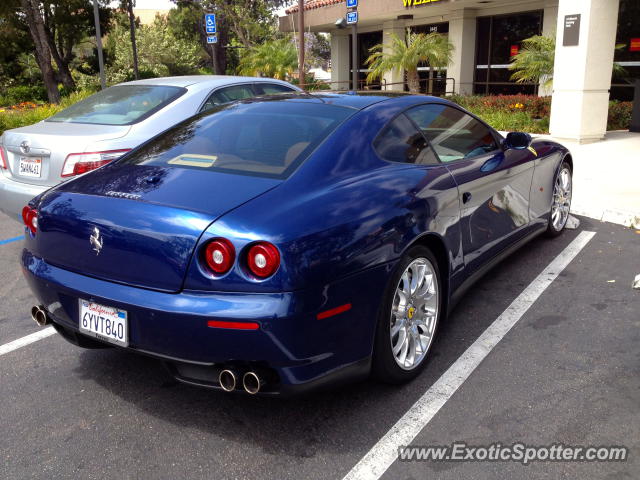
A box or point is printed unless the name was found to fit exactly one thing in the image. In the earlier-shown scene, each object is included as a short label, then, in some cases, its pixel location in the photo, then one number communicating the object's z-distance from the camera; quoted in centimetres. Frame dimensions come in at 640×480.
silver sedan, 528
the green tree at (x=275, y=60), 2766
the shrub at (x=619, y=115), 1420
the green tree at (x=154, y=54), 3992
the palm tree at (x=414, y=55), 1958
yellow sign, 2012
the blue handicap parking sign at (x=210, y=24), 2203
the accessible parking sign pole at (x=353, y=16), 1786
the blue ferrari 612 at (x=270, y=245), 255
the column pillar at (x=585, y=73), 1195
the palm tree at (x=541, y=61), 1451
